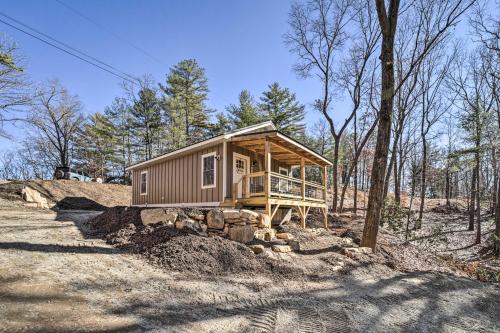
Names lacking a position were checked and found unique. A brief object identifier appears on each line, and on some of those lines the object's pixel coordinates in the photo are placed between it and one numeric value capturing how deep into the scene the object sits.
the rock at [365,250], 7.51
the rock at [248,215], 7.40
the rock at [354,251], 7.23
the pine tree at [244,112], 24.16
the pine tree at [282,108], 25.09
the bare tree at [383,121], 7.73
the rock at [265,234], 7.63
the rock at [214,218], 7.11
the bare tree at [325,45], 17.67
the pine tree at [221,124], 25.88
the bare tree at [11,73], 14.01
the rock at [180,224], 6.62
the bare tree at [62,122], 24.89
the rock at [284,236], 8.12
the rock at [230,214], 7.22
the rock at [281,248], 6.87
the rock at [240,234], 6.97
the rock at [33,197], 12.59
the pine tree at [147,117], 25.50
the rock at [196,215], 7.00
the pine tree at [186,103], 25.02
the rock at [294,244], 7.41
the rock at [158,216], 6.82
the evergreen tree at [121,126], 26.83
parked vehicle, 20.44
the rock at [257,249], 6.46
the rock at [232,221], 7.26
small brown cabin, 9.29
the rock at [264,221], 7.84
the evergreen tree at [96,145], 26.47
